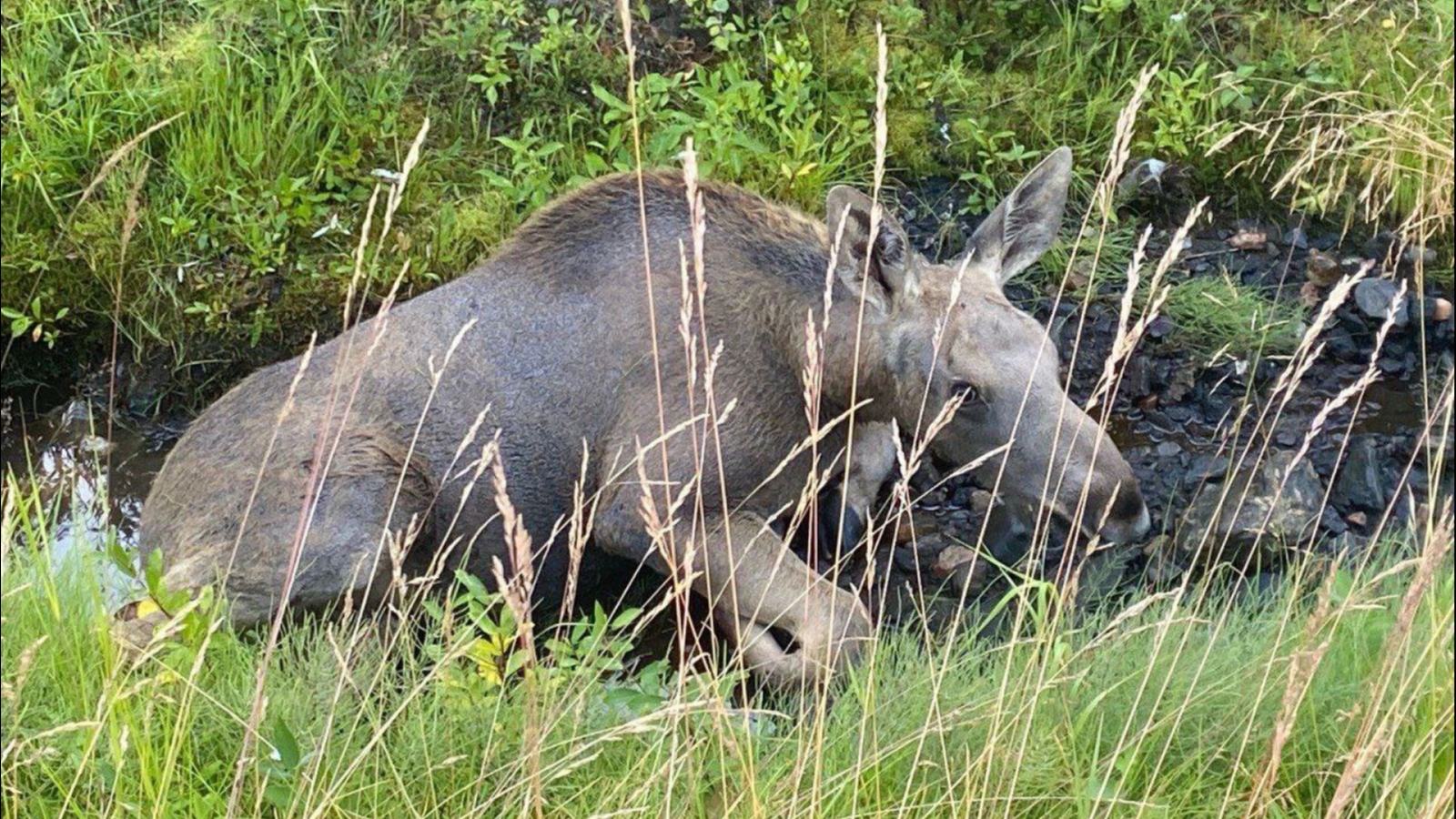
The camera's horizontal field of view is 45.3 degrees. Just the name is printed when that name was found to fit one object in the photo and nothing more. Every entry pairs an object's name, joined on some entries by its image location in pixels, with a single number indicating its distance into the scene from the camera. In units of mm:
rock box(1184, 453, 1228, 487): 6305
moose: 5270
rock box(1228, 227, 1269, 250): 7371
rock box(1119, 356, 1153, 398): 6852
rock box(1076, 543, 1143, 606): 5805
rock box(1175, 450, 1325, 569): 5785
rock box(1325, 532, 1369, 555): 5697
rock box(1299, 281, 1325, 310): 7117
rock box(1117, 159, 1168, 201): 7375
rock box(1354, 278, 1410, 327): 6898
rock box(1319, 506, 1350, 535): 5953
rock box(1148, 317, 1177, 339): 7059
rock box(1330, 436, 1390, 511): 6078
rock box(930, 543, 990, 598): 5965
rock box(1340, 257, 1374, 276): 7184
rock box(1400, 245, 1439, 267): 6988
